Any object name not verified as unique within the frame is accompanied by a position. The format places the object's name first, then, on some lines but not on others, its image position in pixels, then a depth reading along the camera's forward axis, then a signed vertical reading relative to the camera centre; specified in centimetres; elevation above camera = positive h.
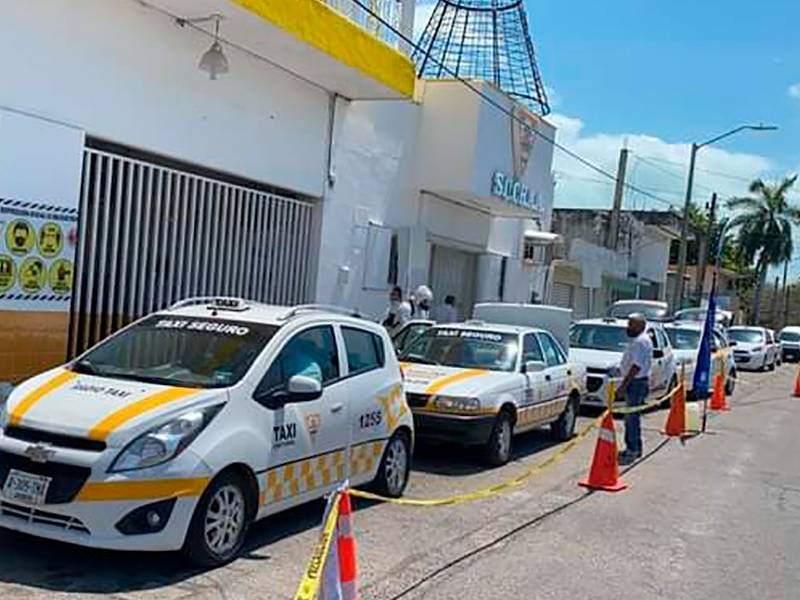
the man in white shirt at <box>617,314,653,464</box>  1209 -100
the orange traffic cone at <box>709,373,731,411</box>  1950 -198
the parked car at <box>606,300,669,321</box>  2955 -60
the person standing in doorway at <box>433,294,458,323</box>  2012 -84
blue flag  1711 -126
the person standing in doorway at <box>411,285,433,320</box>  1748 -56
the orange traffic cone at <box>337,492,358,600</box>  479 -140
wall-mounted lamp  1176 +226
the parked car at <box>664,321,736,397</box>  2077 -125
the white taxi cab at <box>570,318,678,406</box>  1634 -118
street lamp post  3192 +213
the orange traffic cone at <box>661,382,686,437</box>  1466 -188
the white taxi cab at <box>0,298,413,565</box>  573 -115
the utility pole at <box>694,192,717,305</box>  3957 +201
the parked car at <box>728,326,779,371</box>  3466 -172
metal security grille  1138 +7
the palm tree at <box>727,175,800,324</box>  6125 +482
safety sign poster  991 -22
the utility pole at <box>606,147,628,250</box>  3425 +349
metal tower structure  2080 +510
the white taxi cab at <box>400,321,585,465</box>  1037 -122
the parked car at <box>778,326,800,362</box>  4491 -191
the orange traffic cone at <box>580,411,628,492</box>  1002 -181
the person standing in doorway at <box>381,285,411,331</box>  1631 -76
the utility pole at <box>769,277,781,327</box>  7906 -75
